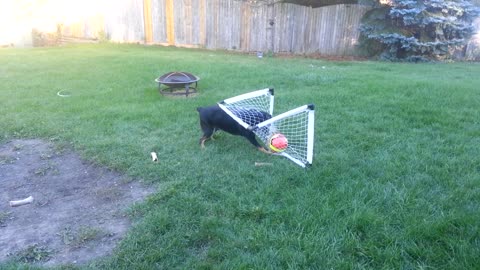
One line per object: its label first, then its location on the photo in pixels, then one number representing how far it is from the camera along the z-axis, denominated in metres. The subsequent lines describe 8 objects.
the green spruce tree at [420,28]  10.77
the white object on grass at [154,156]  4.29
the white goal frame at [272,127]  3.70
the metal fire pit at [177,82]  6.73
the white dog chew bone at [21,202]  3.51
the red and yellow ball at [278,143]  4.04
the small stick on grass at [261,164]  4.05
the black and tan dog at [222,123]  4.33
